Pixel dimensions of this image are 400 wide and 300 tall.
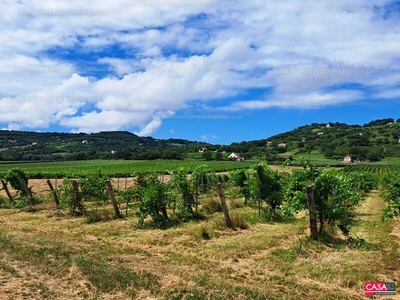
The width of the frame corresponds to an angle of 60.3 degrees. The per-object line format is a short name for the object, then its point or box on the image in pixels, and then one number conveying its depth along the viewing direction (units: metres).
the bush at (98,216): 15.62
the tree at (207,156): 115.93
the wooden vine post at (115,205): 16.25
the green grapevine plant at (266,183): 17.45
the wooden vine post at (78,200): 17.70
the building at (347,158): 122.84
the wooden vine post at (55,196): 19.32
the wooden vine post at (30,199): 20.30
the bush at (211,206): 17.53
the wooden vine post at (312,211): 11.37
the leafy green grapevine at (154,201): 14.58
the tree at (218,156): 114.89
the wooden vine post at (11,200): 22.38
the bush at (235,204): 20.20
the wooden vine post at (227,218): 13.39
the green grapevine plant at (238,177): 22.94
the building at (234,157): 118.38
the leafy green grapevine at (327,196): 12.16
